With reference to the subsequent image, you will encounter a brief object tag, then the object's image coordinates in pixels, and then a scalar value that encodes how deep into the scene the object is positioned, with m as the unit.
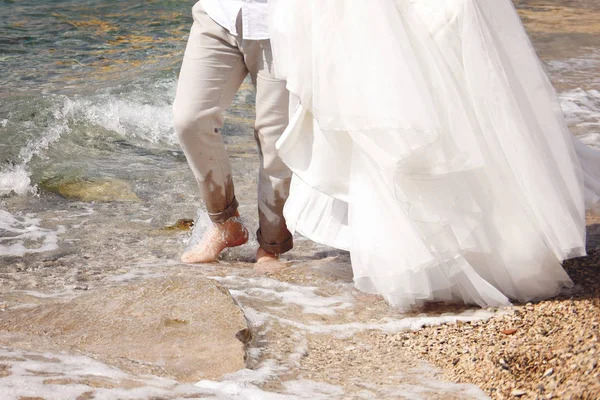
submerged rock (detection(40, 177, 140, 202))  5.14
